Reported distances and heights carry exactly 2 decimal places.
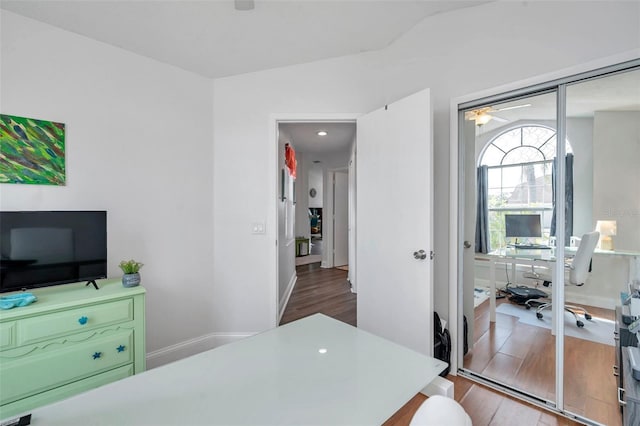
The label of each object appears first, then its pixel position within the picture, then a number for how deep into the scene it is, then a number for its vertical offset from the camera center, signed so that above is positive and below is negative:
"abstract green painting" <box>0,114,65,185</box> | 1.75 +0.39
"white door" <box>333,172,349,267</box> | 6.05 -0.11
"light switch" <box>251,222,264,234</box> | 2.67 -0.13
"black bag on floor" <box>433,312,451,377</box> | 2.13 -0.96
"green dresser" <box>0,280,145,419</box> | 1.47 -0.73
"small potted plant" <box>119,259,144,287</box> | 1.91 -0.41
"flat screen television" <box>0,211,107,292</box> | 1.63 -0.21
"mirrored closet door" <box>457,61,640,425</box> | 1.65 -0.14
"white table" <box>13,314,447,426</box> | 0.78 -0.54
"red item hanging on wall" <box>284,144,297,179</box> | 3.94 +0.78
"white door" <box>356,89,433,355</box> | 2.00 -0.07
